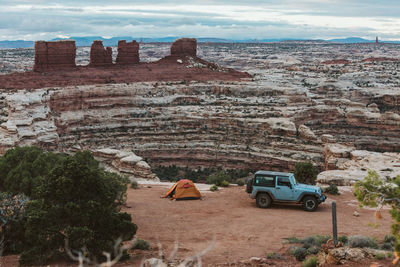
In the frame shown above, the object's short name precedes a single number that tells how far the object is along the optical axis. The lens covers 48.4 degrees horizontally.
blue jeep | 18.67
